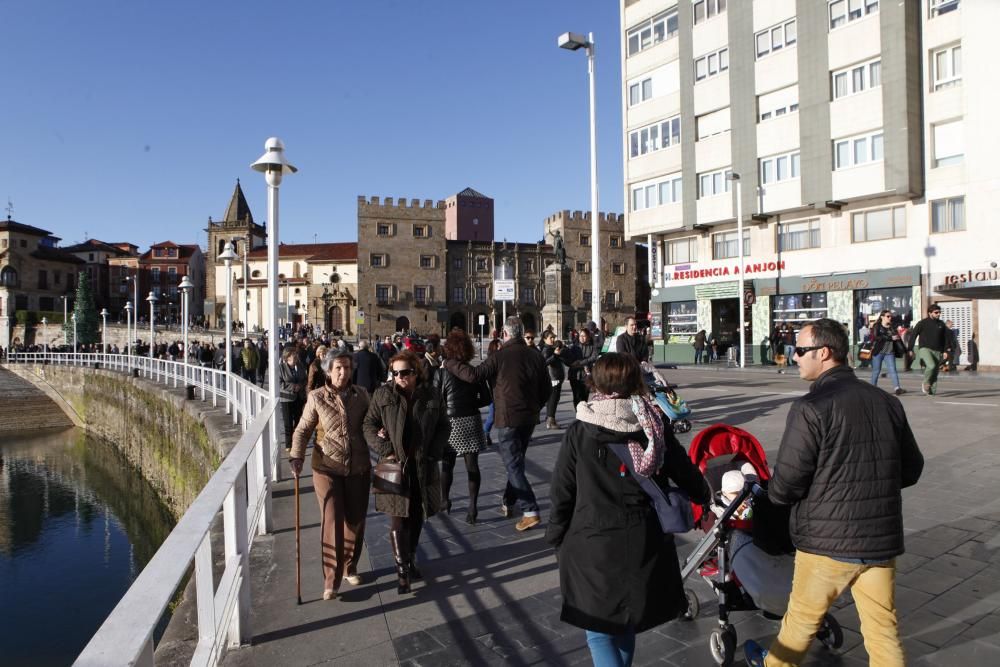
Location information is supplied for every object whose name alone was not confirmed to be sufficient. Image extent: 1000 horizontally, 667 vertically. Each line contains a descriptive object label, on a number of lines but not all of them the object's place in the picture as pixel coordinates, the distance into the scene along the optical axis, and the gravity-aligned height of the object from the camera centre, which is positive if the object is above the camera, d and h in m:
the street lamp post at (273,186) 7.90 +1.79
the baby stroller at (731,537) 3.38 -1.10
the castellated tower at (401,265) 65.12 +6.60
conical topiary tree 68.62 +2.17
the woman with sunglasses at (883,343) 13.18 -0.35
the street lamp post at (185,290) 23.50 +1.67
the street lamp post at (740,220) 25.91 +4.32
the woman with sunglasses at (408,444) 4.52 -0.78
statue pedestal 26.67 +1.21
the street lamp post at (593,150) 17.56 +4.98
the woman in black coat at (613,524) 2.67 -0.79
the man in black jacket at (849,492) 2.79 -0.70
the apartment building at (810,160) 22.95 +6.57
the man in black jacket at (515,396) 6.02 -0.60
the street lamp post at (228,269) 16.63 +1.78
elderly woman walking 4.64 -0.88
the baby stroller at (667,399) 9.03 -0.96
